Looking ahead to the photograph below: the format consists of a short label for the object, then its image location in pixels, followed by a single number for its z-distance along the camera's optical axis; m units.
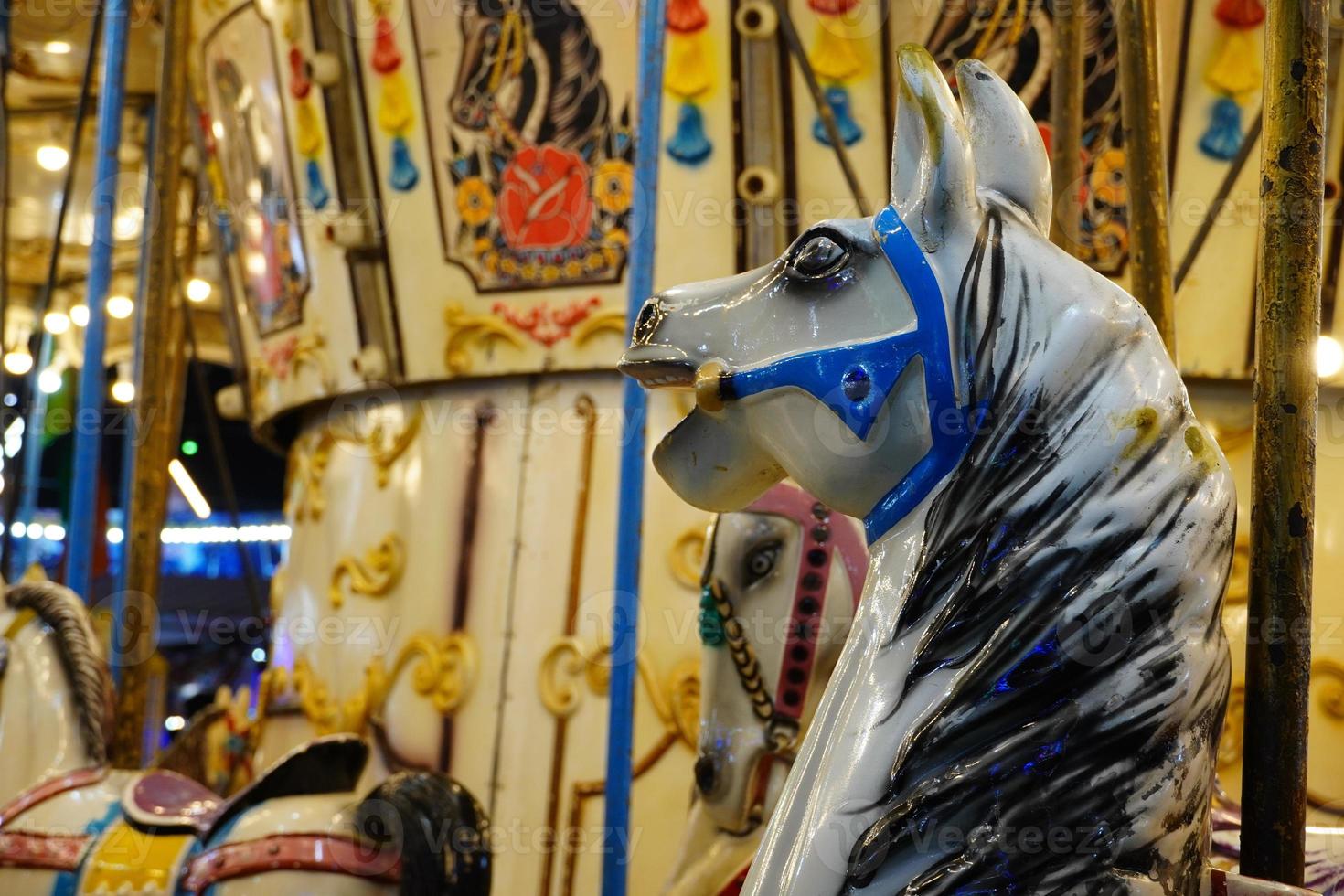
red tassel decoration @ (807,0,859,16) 3.20
